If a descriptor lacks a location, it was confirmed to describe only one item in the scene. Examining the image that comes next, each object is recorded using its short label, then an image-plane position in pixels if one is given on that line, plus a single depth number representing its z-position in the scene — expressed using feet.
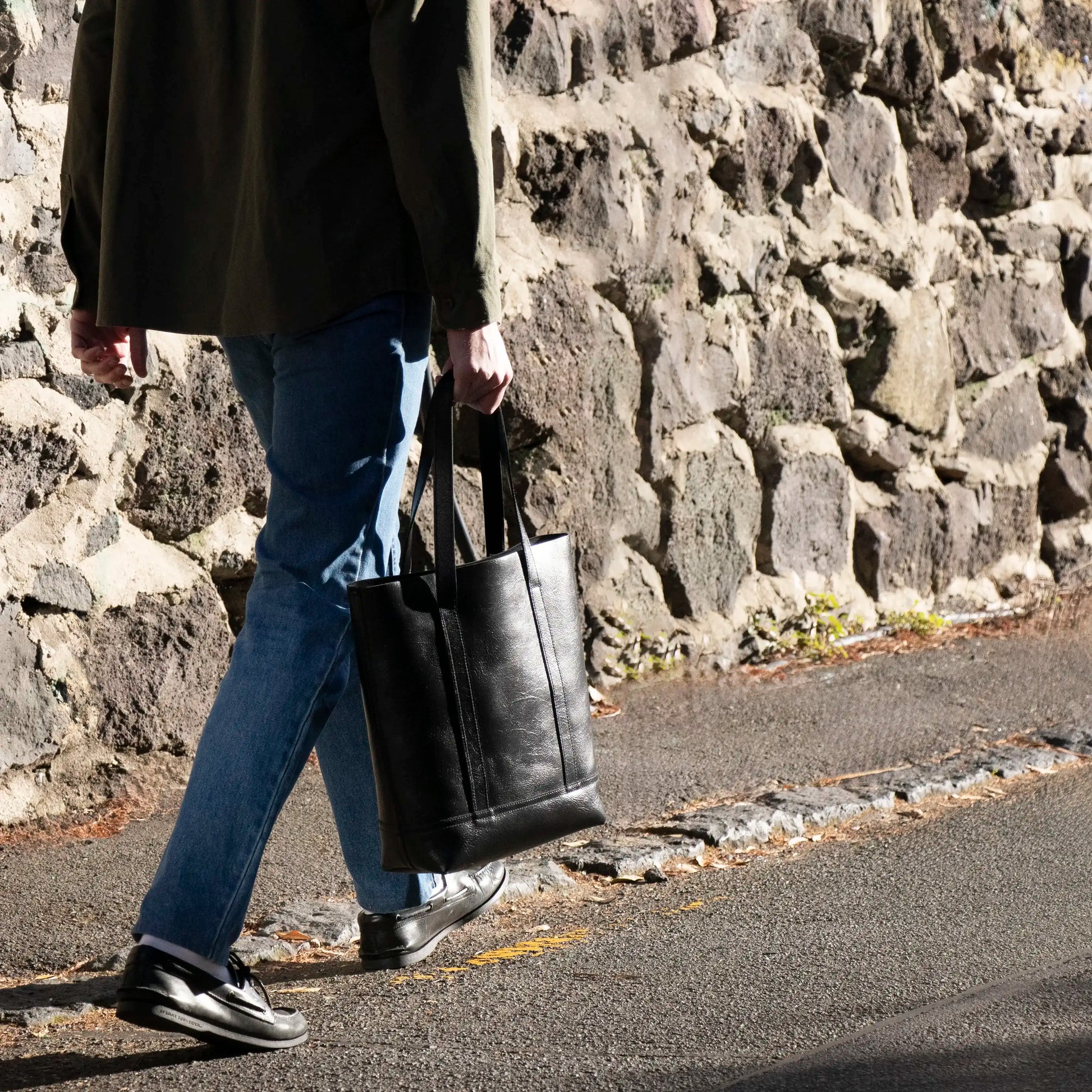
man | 12.60
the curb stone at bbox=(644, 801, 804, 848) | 19.38
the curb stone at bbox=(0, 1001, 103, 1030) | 13.99
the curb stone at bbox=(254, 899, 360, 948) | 16.24
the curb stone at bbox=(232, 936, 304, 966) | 15.66
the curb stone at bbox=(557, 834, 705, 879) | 18.39
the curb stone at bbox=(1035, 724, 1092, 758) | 23.45
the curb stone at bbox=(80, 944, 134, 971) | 15.40
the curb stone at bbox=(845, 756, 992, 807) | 21.31
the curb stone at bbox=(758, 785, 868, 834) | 20.26
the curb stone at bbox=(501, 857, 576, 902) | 17.63
